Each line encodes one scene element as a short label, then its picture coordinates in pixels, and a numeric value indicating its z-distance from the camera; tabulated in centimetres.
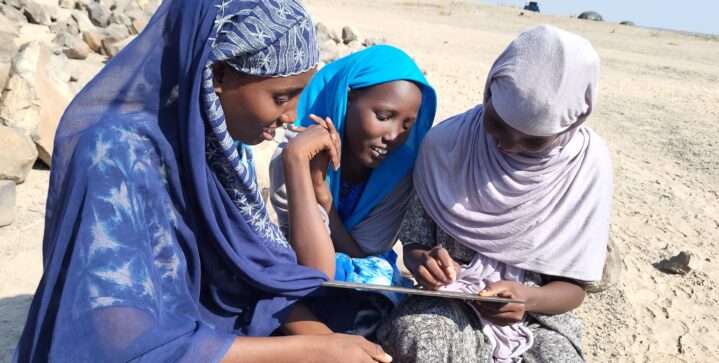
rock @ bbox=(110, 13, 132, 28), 851
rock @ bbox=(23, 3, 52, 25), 786
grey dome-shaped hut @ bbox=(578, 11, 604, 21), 4232
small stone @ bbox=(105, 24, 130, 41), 751
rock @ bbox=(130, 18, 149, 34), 827
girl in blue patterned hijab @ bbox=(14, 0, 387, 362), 157
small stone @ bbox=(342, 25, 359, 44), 1129
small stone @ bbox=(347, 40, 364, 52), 1065
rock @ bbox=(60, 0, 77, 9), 903
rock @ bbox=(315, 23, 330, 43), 1016
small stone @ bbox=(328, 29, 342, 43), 1071
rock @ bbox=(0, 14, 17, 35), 606
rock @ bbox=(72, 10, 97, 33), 774
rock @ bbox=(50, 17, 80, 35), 745
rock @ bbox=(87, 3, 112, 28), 848
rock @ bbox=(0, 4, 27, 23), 752
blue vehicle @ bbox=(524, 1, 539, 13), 4475
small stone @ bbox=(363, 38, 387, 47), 1145
